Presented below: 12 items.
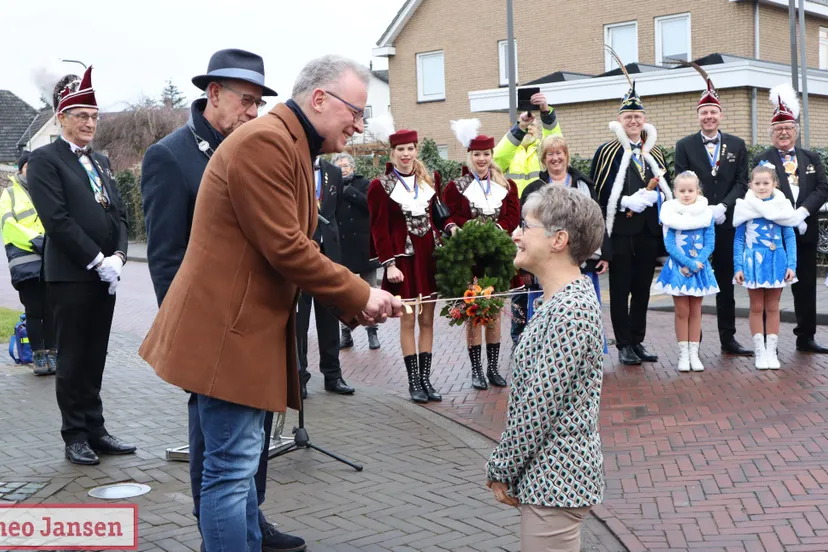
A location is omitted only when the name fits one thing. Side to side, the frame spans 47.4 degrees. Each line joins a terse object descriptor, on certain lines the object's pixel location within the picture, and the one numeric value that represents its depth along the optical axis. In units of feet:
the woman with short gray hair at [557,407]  9.97
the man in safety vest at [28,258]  28.86
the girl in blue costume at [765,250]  27.30
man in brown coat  10.87
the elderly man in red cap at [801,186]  28.50
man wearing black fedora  14.03
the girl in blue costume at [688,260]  27.14
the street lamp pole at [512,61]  48.87
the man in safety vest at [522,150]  28.84
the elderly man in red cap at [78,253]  18.20
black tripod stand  19.44
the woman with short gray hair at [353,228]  34.17
